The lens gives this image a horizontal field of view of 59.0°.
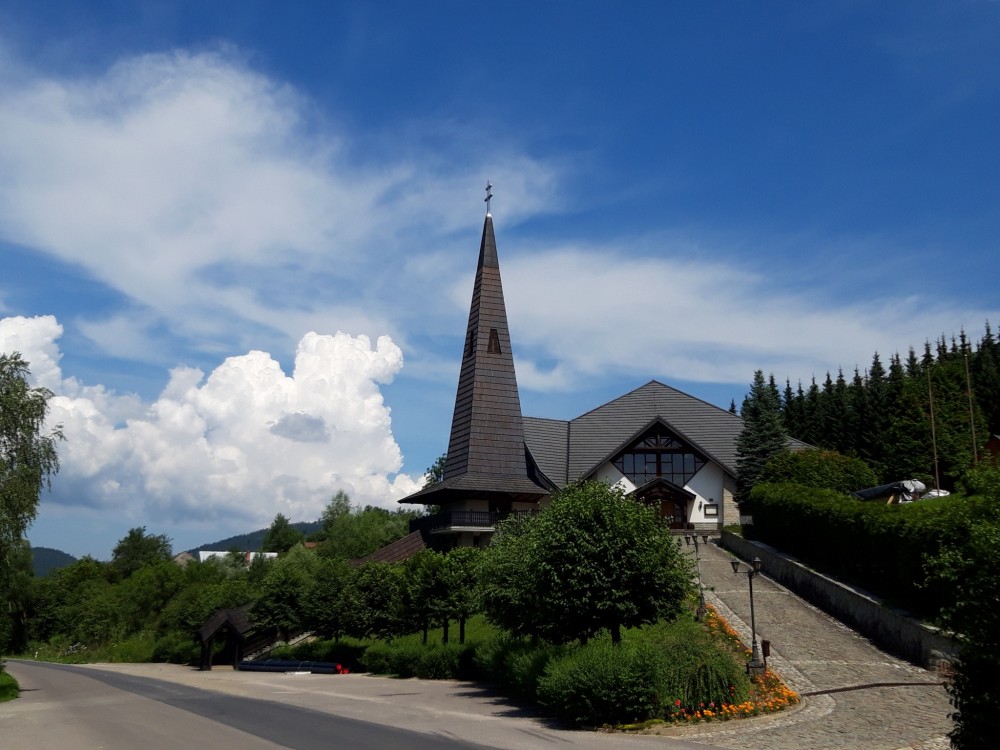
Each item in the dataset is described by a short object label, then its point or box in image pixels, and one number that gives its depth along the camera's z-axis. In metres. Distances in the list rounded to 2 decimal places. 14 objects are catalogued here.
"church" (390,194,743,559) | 47.16
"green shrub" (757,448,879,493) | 38.88
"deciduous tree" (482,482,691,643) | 18.36
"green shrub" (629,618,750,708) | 16.01
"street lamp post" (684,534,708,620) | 23.91
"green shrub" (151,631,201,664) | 49.25
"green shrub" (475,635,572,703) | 19.11
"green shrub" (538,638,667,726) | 15.74
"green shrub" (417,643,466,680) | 27.23
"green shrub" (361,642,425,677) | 28.98
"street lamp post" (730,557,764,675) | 18.03
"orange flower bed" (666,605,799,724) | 15.66
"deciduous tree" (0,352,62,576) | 27.69
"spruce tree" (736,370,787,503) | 47.78
